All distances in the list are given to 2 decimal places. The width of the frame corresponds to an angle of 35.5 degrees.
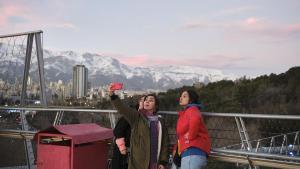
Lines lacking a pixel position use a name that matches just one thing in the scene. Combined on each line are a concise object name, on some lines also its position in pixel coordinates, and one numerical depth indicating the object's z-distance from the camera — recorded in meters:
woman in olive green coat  5.35
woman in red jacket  5.06
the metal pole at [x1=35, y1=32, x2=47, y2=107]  10.46
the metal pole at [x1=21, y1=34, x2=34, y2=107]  10.82
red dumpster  6.00
